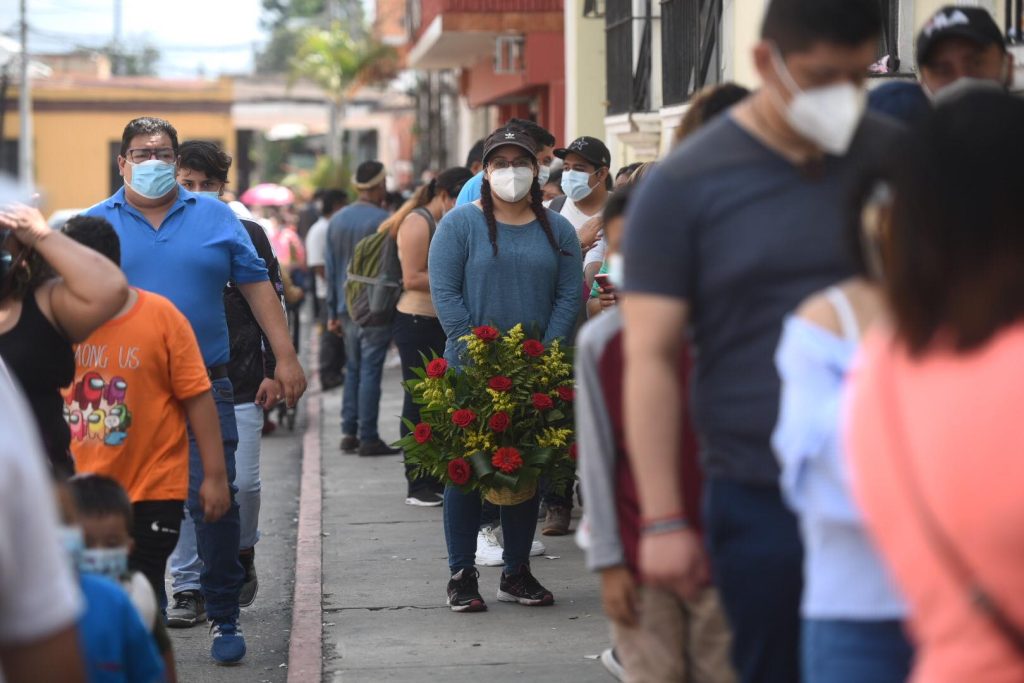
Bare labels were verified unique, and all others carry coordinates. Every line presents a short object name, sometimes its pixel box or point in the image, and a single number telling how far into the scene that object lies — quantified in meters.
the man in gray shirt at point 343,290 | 24.92
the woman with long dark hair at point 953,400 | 4.63
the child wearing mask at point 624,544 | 7.63
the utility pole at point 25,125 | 86.25
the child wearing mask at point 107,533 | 8.14
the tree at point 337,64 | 73.12
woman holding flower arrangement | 14.80
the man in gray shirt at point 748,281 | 6.75
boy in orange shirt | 11.05
